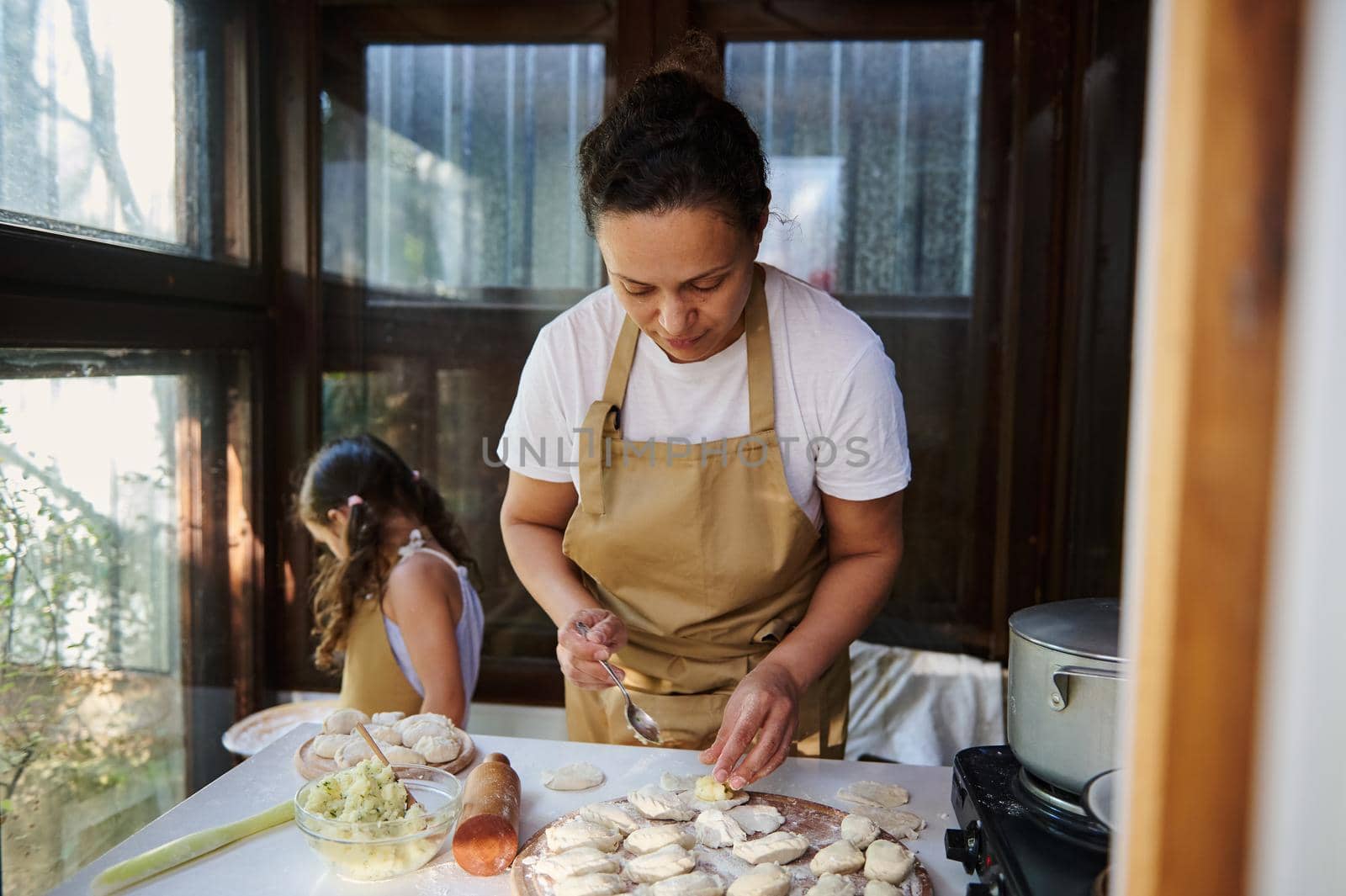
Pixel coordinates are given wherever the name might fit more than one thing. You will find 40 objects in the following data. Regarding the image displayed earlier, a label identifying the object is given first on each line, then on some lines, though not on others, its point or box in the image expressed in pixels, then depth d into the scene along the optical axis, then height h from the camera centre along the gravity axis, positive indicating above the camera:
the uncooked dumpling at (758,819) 1.33 -0.57
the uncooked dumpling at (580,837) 1.26 -0.56
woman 1.59 -0.13
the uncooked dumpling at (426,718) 1.58 -0.52
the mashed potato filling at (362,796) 1.25 -0.51
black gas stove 1.04 -0.48
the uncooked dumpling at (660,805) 1.36 -0.56
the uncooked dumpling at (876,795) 1.43 -0.57
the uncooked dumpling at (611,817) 1.32 -0.56
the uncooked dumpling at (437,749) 1.50 -0.54
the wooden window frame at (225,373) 2.74 +0.02
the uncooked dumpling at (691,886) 1.17 -0.57
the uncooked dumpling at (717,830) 1.30 -0.56
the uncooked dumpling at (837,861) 1.21 -0.56
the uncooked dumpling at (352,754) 1.44 -0.53
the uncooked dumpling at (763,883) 1.15 -0.56
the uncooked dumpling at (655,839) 1.27 -0.56
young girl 2.29 -0.49
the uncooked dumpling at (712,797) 1.40 -0.56
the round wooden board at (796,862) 1.19 -0.57
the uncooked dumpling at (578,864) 1.19 -0.56
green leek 1.20 -0.58
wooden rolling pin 1.24 -0.55
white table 1.23 -0.59
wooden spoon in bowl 1.32 -0.47
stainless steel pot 1.09 -0.32
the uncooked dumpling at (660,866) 1.21 -0.57
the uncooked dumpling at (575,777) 1.48 -0.57
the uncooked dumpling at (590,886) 1.15 -0.56
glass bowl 1.21 -0.55
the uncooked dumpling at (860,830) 1.28 -0.55
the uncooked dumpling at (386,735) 1.54 -0.53
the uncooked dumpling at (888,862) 1.20 -0.55
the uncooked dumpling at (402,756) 1.47 -0.54
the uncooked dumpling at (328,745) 1.50 -0.53
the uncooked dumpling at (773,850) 1.24 -0.56
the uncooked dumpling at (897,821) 1.35 -0.57
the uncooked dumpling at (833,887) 1.15 -0.56
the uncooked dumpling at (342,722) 1.57 -0.53
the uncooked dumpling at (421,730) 1.55 -0.53
